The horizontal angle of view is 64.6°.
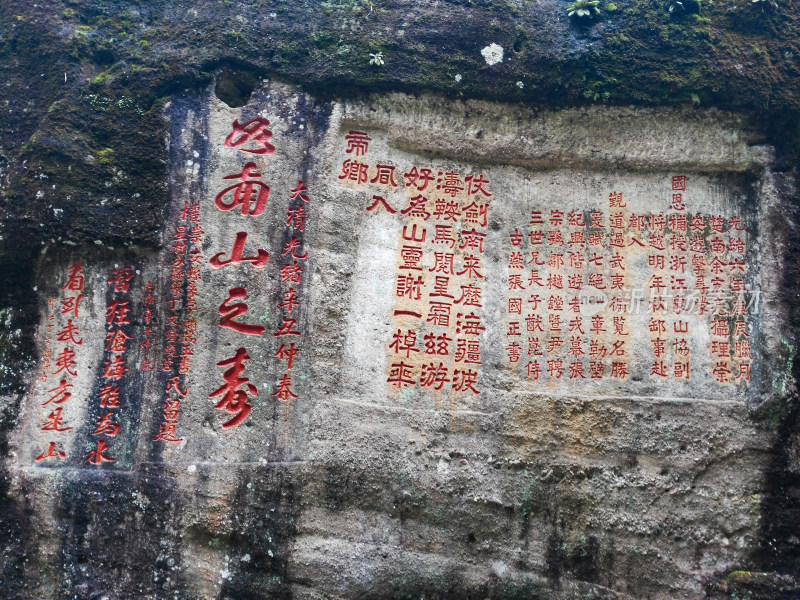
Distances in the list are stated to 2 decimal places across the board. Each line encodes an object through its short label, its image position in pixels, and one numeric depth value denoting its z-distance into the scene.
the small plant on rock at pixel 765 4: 5.51
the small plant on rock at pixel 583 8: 5.45
